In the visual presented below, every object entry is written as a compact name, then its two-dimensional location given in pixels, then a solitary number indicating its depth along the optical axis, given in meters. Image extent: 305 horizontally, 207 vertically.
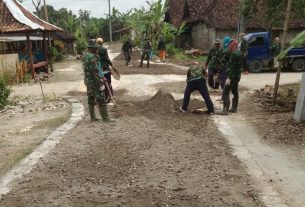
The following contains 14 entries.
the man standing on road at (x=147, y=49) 16.14
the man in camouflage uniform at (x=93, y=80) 6.43
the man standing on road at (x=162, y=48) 19.76
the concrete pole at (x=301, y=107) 6.35
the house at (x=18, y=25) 13.74
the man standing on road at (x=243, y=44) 12.43
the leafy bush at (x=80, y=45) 29.65
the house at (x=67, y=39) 29.01
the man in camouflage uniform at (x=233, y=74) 7.39
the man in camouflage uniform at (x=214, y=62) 9.20
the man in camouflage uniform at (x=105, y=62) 8.03
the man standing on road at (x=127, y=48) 17.52
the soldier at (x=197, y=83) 7.39
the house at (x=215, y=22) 21.44
